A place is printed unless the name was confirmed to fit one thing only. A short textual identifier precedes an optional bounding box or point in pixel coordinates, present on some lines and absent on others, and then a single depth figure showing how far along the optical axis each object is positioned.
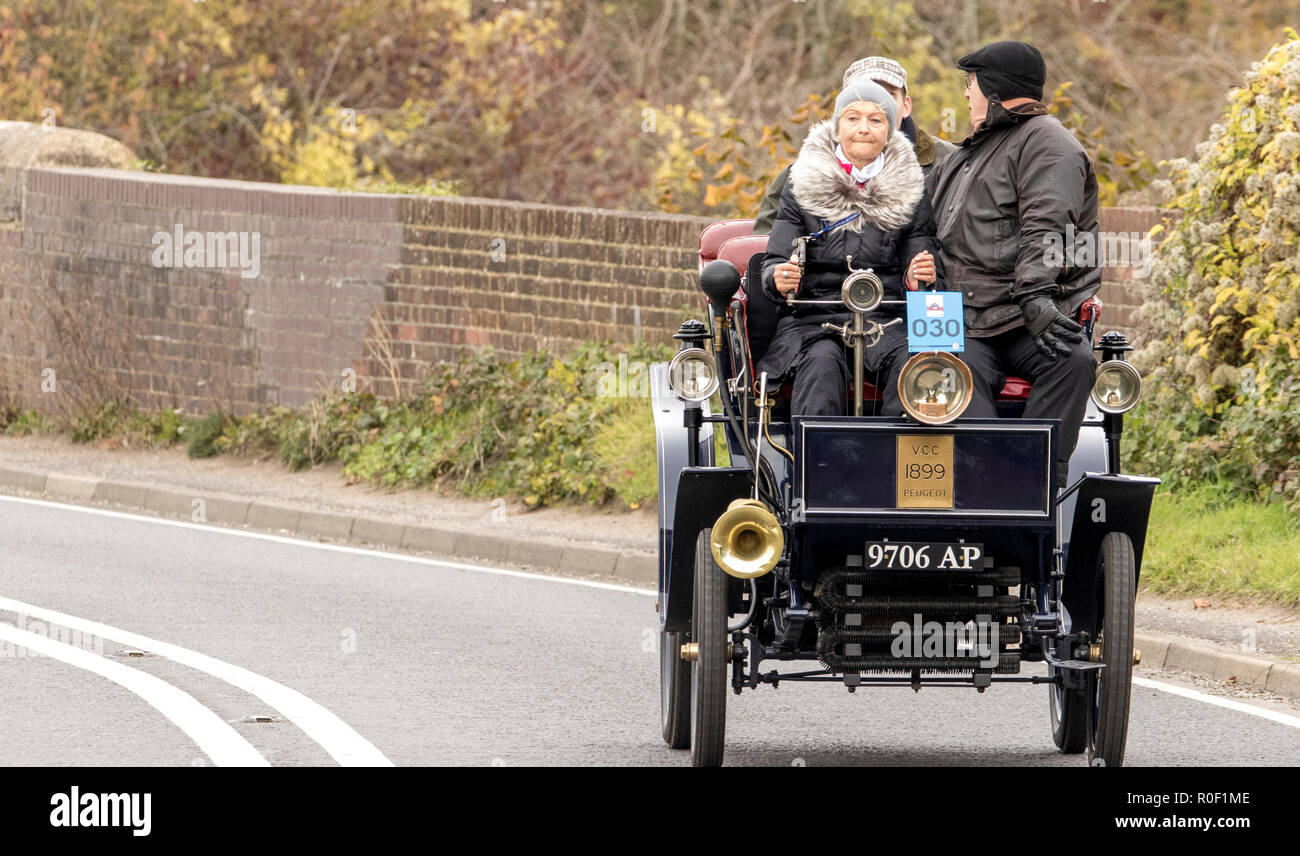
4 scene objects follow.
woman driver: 13.49
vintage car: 12.49
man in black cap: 12.98
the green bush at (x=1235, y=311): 22.61
